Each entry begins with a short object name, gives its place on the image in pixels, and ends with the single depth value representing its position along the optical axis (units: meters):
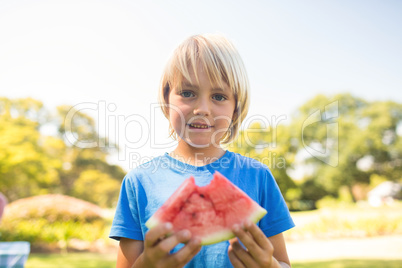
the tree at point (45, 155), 16.91
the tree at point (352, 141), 33.66
